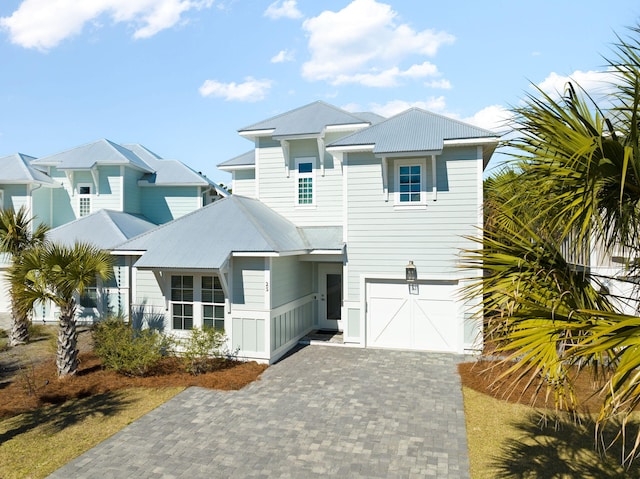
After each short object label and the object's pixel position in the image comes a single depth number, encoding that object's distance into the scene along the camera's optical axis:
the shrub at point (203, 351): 10.34
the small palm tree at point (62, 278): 9.51
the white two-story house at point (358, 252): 11.40
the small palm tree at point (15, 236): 12.17
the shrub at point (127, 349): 10.02
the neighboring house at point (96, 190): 18.64
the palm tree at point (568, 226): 3.12
